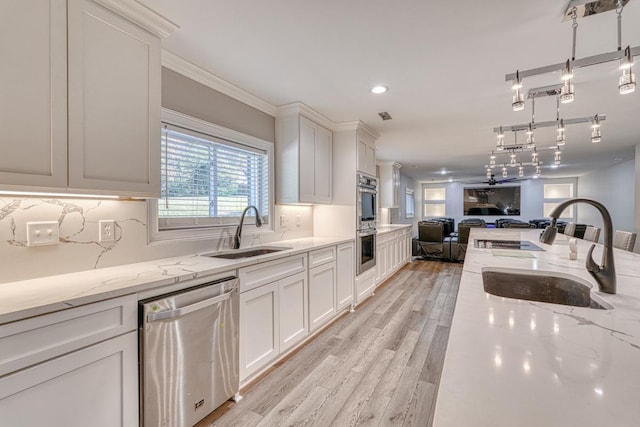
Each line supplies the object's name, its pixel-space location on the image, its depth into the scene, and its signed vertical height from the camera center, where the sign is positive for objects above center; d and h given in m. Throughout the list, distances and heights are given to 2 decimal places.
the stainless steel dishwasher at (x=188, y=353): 1.41 -0.77
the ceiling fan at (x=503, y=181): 8.87 +1.04
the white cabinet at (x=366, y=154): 3.71 +0.80
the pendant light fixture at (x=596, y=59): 1.39 +0.80
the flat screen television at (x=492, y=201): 10.48 +0.42
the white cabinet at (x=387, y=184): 6.60 +0.64
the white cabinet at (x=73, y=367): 1.03 -0.62
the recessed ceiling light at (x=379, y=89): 2.60 +1.13
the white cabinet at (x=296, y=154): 3.02 +0.63
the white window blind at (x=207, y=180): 2.15 +0.29
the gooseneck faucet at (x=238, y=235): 2.53 -0.20
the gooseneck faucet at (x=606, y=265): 1.10 -0.21
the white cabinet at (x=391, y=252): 4.55 -0.74
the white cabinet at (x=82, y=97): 1.19 +0.55
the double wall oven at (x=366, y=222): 3.68 -0.13
